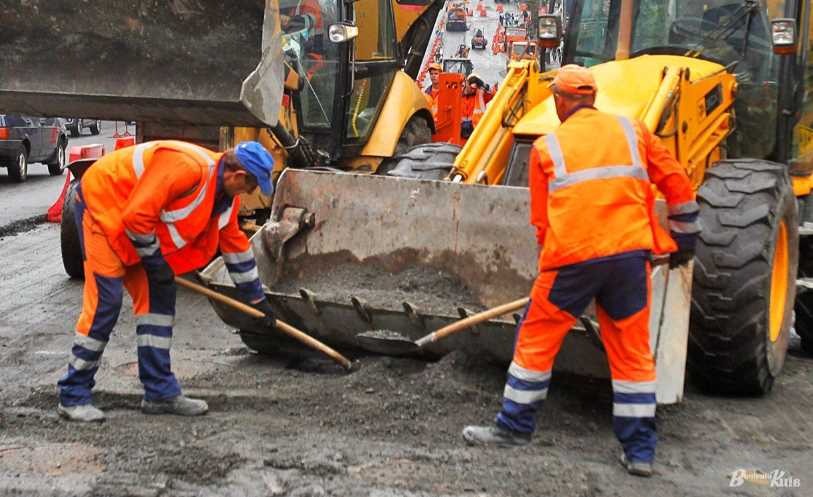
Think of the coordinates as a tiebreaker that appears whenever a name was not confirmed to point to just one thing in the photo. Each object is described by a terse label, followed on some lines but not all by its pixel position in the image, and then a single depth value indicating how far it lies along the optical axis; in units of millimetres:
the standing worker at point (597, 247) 4309
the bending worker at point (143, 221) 4812
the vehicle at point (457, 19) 48888
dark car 16188
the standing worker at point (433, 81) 17131
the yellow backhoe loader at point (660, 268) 5301
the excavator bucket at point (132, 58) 7398
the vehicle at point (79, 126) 27656
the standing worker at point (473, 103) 15302
